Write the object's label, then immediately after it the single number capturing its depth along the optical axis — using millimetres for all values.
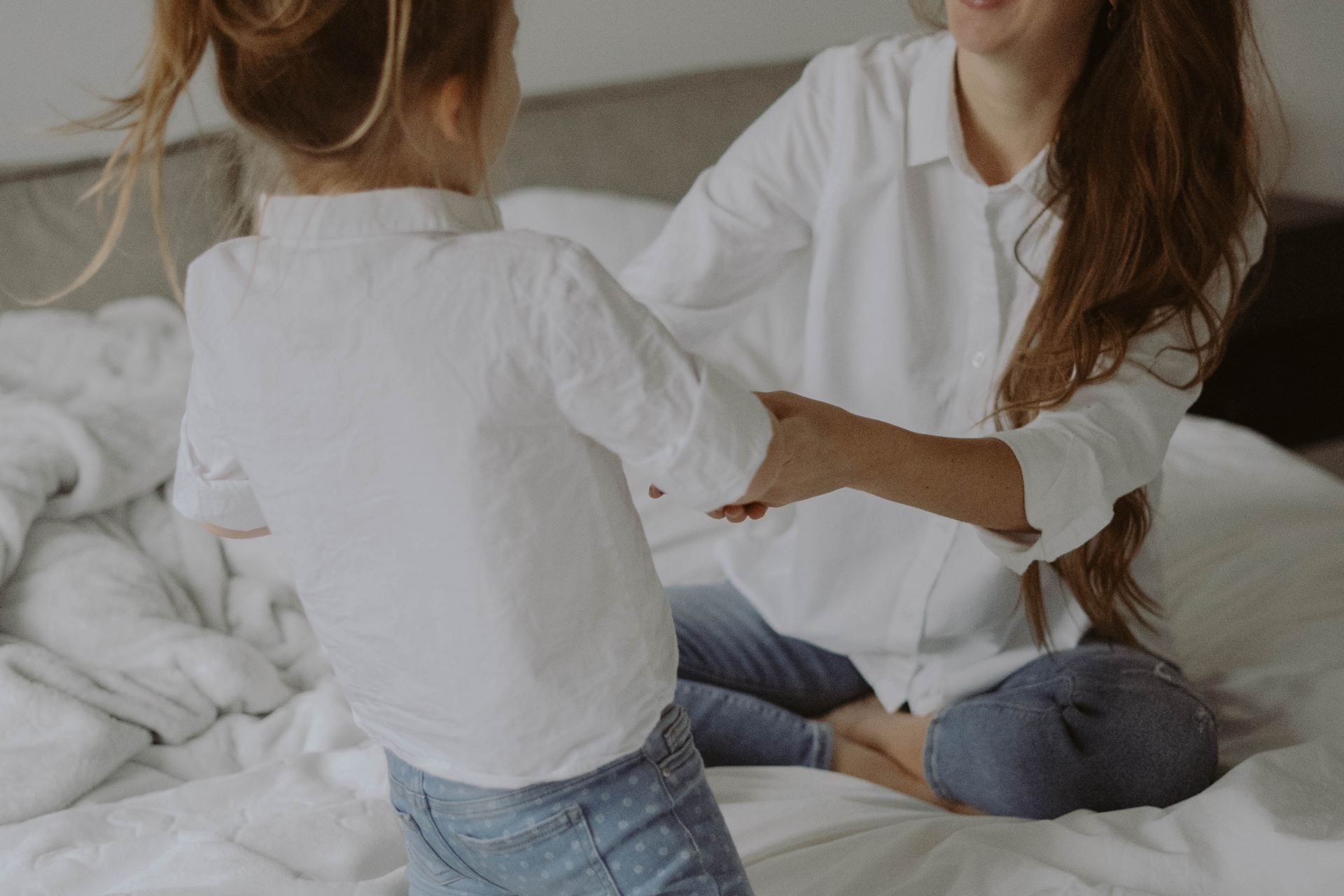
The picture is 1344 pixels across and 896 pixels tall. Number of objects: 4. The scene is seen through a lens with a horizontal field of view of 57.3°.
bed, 939
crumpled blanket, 1127
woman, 1012
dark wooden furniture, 2260
